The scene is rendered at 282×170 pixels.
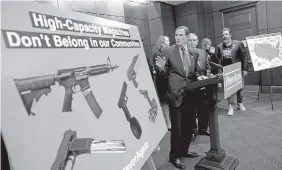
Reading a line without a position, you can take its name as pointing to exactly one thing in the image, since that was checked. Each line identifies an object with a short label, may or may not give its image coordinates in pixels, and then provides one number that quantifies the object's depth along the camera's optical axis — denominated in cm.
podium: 230
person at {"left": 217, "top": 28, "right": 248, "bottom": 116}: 412
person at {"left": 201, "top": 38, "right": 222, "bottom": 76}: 407
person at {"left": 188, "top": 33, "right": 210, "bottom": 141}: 235
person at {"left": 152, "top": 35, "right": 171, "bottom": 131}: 286
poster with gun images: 63
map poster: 431
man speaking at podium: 228
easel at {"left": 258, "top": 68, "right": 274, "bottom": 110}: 576
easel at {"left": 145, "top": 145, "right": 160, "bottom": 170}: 150
